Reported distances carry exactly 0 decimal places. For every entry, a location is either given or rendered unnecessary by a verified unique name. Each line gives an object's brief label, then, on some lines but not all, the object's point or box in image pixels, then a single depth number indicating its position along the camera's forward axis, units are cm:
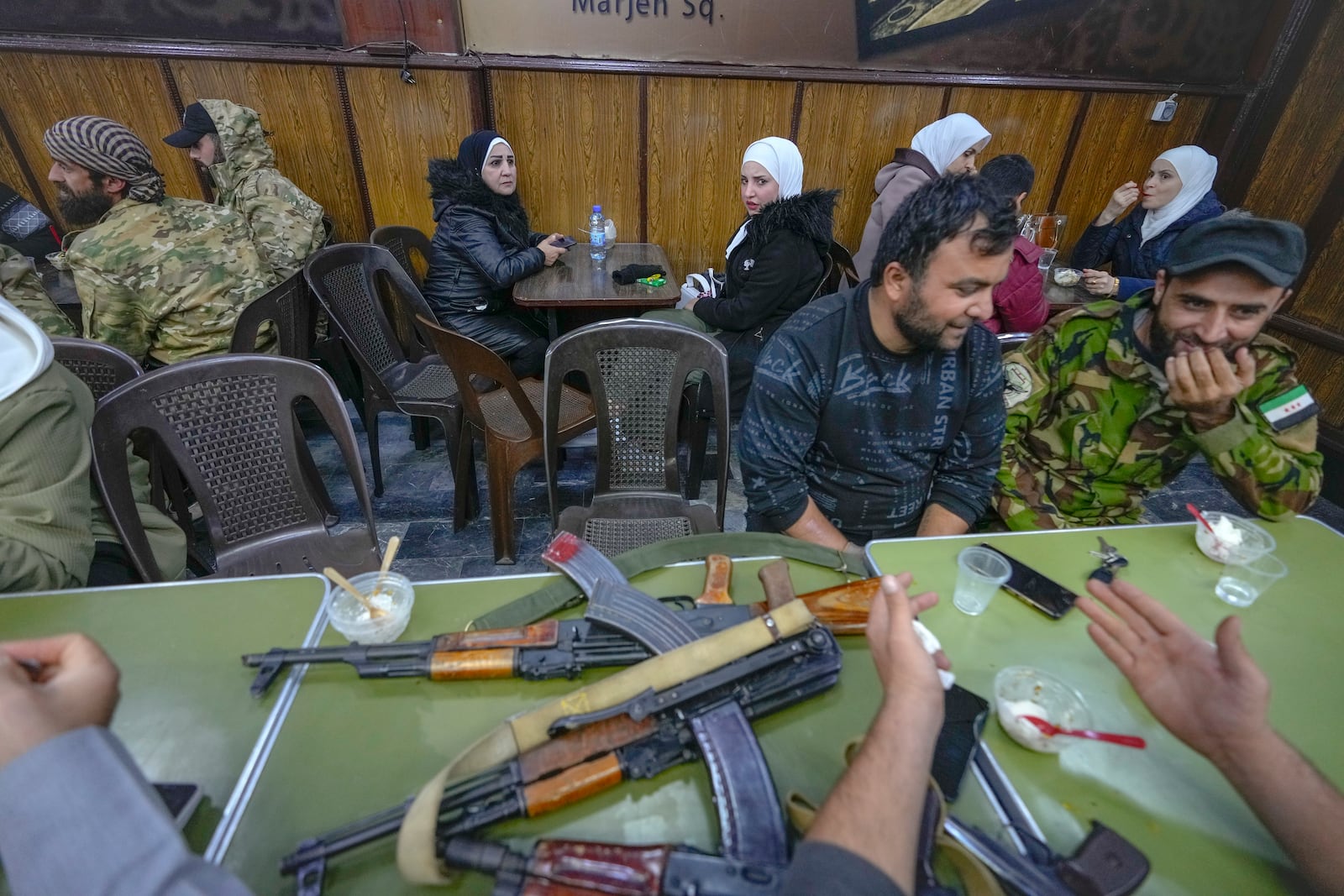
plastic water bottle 410
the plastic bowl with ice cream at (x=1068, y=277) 354
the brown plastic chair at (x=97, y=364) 190
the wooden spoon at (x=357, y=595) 113
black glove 344
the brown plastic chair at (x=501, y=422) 250
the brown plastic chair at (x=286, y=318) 271
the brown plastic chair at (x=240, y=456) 164
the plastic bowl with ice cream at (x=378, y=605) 117
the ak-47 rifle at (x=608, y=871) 79
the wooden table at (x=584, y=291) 315
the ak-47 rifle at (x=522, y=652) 109
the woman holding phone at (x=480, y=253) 333
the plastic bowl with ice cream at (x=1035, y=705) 101
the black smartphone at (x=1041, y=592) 125
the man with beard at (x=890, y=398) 154
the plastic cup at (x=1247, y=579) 131
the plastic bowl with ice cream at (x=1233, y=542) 141
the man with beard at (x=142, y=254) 255
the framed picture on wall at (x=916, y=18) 402
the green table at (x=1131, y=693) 90
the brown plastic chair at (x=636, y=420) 202
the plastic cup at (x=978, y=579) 126
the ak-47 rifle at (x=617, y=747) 86
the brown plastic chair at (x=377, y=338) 284
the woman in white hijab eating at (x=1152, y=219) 347
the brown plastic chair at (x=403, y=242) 364
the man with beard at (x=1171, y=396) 154
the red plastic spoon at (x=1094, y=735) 98
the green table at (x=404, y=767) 88
